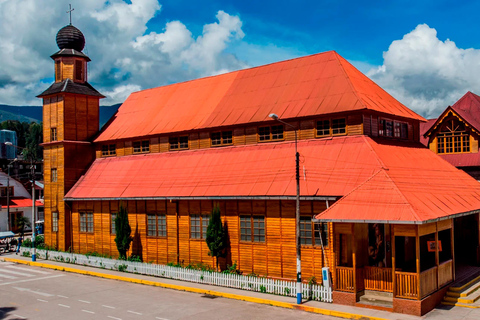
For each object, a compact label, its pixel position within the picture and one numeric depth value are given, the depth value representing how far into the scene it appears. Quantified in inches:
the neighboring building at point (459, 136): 1332.4
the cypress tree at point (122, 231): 1246.3
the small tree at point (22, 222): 2099.4
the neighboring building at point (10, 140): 4948.3
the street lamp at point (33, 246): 1412.6
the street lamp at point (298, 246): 862.0
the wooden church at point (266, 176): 853.2
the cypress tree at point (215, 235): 1059.3
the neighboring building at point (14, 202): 2166.6
